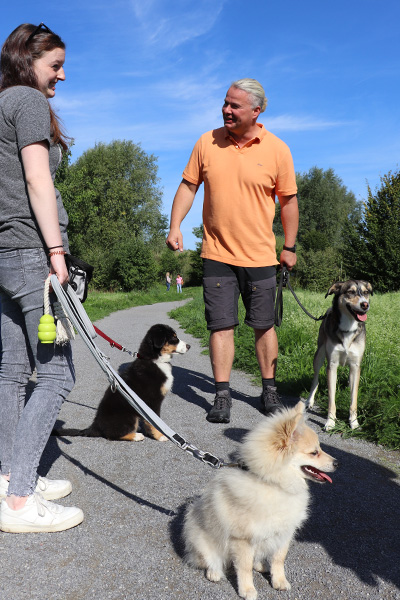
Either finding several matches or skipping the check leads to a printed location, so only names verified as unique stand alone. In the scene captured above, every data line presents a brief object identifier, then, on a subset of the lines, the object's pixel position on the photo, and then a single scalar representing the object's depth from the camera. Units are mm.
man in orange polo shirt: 4469
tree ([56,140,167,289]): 48656
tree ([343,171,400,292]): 27094
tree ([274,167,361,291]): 55206
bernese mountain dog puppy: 3893
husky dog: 4449
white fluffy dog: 1980
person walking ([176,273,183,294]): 39562
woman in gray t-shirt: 2340
